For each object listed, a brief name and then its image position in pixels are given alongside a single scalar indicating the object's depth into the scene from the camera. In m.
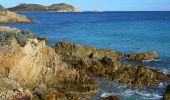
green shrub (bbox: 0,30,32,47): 36.09
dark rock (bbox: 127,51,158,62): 55.56
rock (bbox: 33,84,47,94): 34.88
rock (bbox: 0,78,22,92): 32.82
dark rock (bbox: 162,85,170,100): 35.19
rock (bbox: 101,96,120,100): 34.88
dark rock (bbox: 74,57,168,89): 41.66
